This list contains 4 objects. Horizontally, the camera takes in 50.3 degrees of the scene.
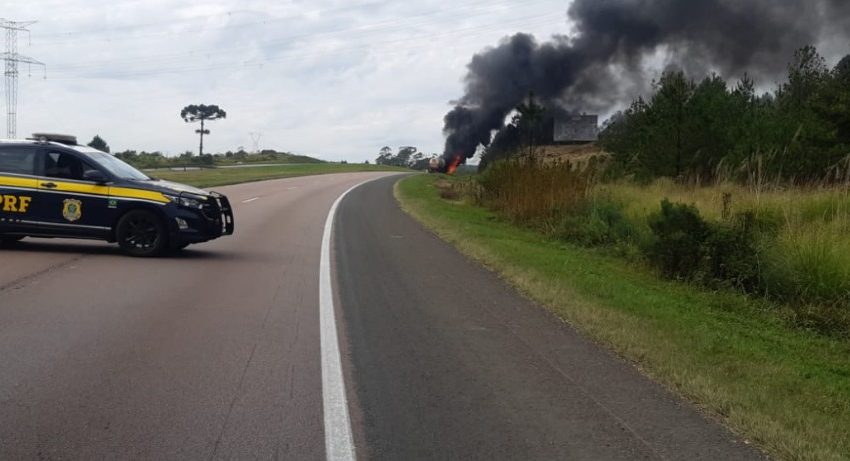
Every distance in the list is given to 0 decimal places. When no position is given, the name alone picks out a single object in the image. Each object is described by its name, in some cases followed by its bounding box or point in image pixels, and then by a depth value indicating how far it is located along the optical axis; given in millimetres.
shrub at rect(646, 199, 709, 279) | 14555
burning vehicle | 57656
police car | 14188
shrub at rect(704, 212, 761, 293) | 13711
